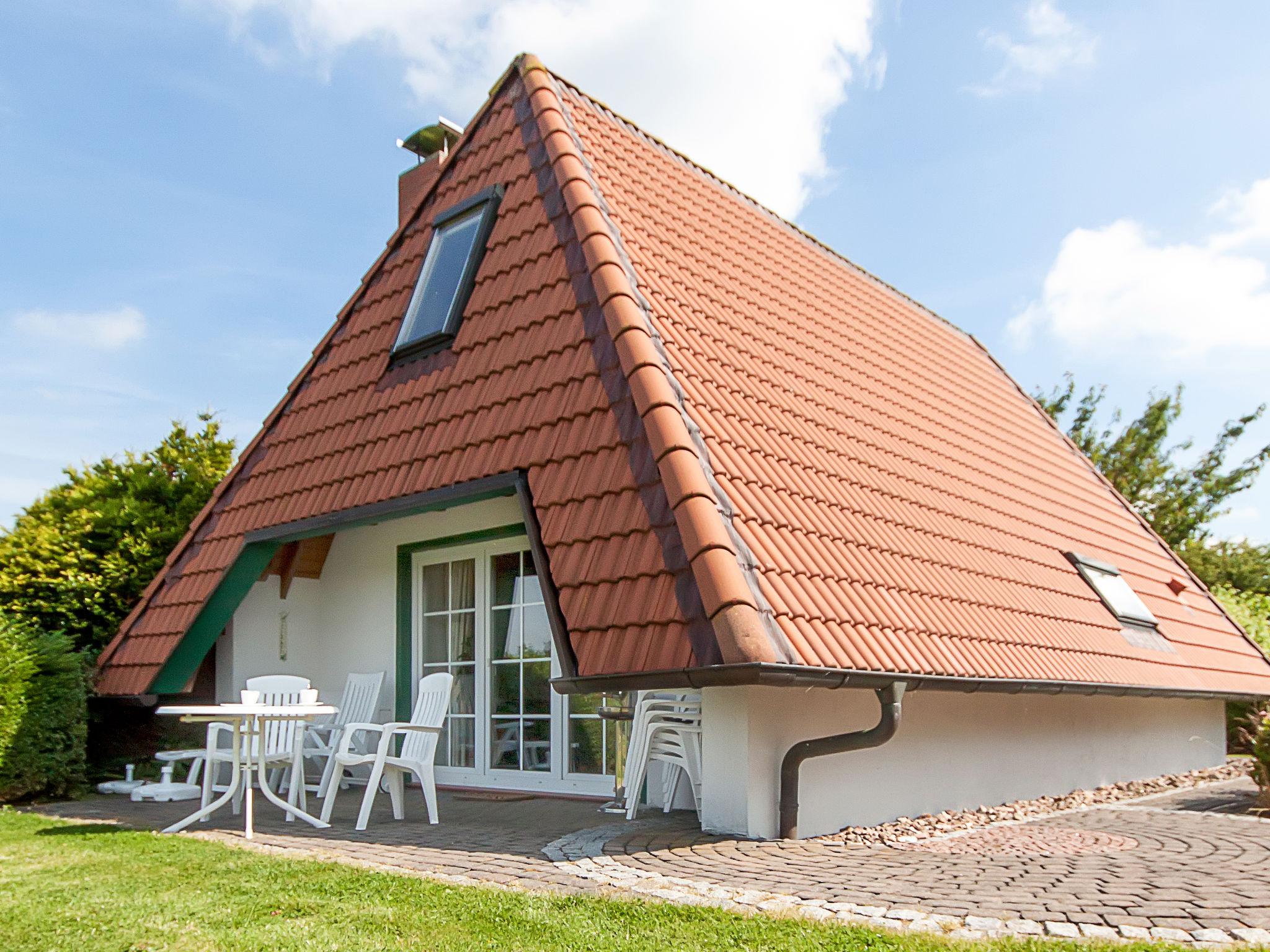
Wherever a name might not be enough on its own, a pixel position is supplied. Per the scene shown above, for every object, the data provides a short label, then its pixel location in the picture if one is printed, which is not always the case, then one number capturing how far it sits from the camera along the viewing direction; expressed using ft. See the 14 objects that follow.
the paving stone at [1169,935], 13.62
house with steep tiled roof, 21.68
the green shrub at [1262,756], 28.99
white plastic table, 23.20
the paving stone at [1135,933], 13.76
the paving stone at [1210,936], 13.60
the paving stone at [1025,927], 13.99
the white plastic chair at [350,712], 31.50
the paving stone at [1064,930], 13.84
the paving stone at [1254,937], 13.41
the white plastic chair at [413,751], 24.14
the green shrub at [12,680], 29.37
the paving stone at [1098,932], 13.82
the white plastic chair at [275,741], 25.43
